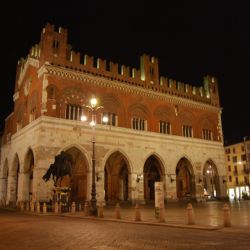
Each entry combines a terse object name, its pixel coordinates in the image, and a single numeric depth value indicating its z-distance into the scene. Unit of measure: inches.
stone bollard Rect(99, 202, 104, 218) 570.6
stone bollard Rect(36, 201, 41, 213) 733.3
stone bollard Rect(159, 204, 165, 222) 469.5
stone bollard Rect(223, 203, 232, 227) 400.5
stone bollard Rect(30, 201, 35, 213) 772.3
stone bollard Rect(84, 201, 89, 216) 613.0
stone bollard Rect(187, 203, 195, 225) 430.6
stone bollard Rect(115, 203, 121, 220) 540.7
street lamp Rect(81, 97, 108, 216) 600.7
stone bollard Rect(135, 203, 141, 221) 502.6
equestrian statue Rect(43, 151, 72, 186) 752.3
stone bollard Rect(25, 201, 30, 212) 811.8
